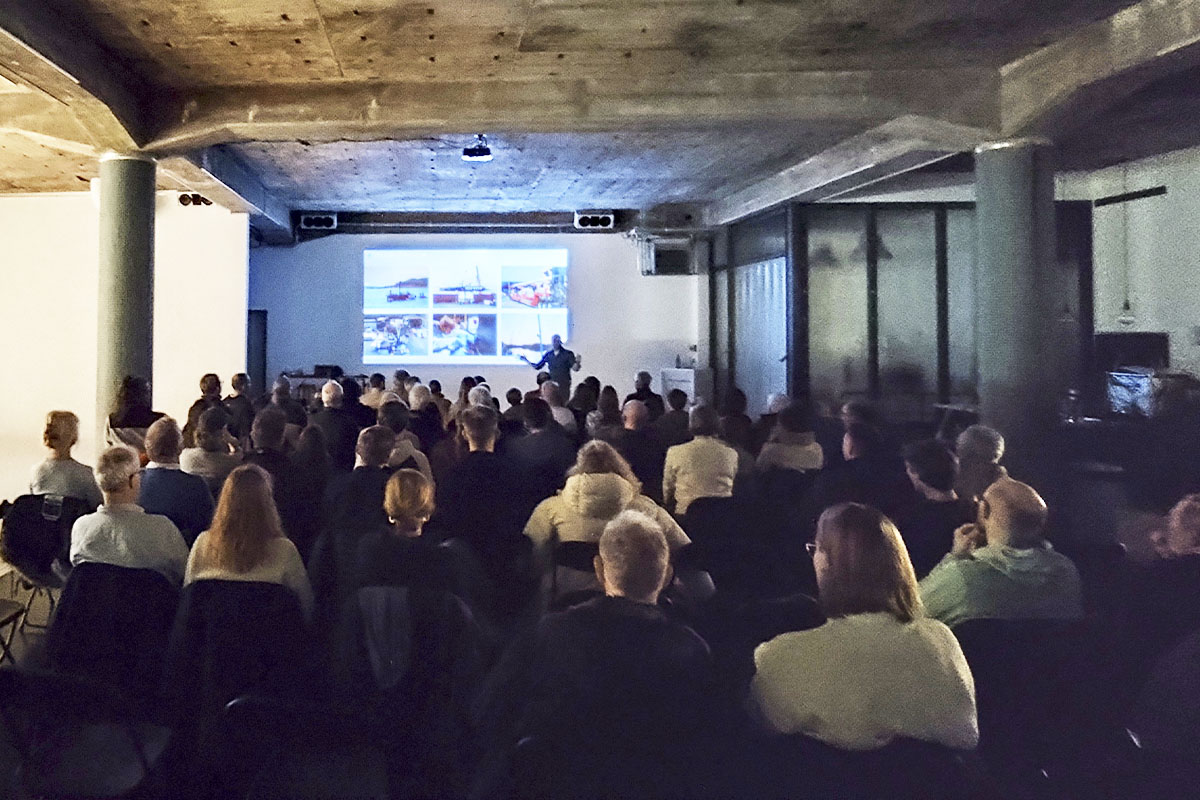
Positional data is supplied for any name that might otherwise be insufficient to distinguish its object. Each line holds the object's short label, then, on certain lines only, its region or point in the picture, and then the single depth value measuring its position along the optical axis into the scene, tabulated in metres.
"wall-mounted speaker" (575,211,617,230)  11.90
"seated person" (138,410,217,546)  3.72
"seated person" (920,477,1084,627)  2.54
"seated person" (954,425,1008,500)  3.69
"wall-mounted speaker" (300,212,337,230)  12.02
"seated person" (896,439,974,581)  3.30
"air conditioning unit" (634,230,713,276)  12.36
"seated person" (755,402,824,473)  4.88
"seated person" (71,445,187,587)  2.99
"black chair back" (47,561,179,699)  2.54
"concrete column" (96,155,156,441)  6.41
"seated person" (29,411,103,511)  4.32
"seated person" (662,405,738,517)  4.50
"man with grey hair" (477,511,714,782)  1.90
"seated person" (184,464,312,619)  2.63
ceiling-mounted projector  7.71
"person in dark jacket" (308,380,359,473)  5.72
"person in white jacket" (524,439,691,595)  3.47
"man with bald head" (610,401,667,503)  5.16
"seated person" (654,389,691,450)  5.65
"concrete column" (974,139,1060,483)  6.05
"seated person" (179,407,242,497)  4.30
